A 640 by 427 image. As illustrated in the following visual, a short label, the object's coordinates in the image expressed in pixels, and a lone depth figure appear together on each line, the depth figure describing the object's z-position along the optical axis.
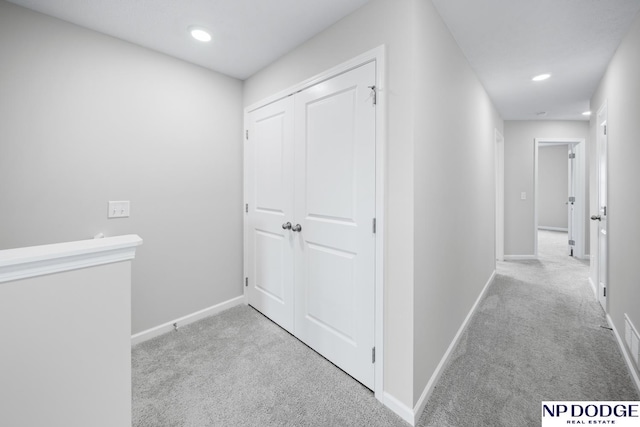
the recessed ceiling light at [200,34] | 2.03
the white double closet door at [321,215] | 1.75
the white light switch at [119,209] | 2.16
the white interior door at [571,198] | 5.17
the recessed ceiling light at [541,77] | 2.85
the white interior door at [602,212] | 2.66
